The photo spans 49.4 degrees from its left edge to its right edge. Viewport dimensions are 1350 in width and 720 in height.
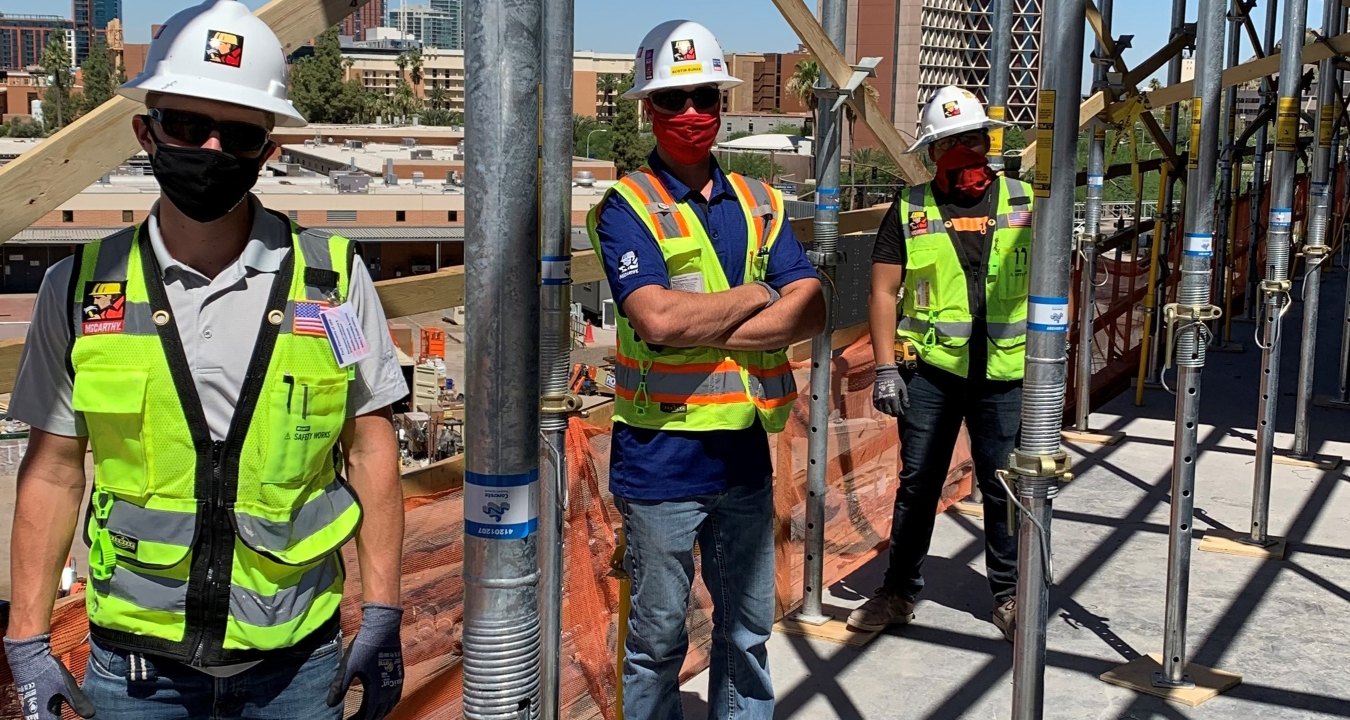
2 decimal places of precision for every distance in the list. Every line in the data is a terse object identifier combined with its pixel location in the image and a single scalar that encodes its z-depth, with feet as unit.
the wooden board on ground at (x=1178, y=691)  17.16
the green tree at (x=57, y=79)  454.81
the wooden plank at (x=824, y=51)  17.67
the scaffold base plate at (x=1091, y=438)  30.17
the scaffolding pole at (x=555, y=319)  13.20
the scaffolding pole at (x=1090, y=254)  30.81
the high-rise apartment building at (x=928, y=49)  404.36
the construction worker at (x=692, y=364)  12.82
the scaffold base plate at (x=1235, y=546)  22.77
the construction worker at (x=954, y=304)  17.89
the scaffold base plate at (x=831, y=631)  18.69
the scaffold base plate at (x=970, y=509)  24.59
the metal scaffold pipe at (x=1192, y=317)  17.35
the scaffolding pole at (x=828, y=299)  18.08
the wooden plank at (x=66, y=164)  9.90
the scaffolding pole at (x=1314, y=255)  27.40
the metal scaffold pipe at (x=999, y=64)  24.21
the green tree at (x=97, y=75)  492.54
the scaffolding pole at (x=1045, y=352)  12.44
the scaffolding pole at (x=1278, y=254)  23.16
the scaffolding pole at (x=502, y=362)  6.98
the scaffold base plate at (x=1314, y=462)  28.45
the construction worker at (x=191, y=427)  8.73
